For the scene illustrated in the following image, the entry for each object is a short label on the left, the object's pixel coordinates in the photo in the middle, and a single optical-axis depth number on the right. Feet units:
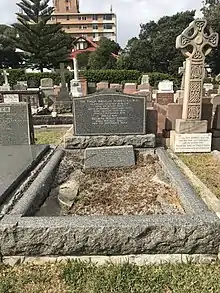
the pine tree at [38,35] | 108.06
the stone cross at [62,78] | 51.54
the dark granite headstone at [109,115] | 18.03
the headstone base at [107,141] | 18.01
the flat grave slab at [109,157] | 16.61
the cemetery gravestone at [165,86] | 49.22
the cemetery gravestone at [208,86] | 61.59
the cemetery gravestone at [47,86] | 63.88
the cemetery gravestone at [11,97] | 40.16
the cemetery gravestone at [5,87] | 59.07
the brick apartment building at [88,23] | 262.26
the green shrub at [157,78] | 95.36
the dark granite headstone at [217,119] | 21.02
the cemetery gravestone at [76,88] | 49.04
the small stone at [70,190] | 12.31
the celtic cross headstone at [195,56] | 18.70
